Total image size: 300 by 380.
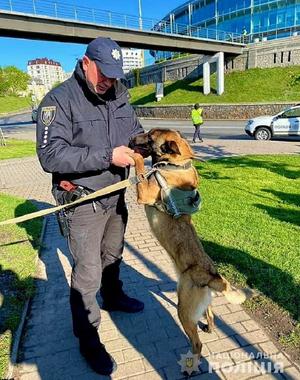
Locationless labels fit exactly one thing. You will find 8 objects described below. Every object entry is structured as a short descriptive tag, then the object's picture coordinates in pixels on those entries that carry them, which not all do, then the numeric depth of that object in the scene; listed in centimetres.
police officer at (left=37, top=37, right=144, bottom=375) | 231
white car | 1523
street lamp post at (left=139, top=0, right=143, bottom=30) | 2964
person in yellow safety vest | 1587
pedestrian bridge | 2289
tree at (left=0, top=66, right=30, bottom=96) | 9294
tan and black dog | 240
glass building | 4006
